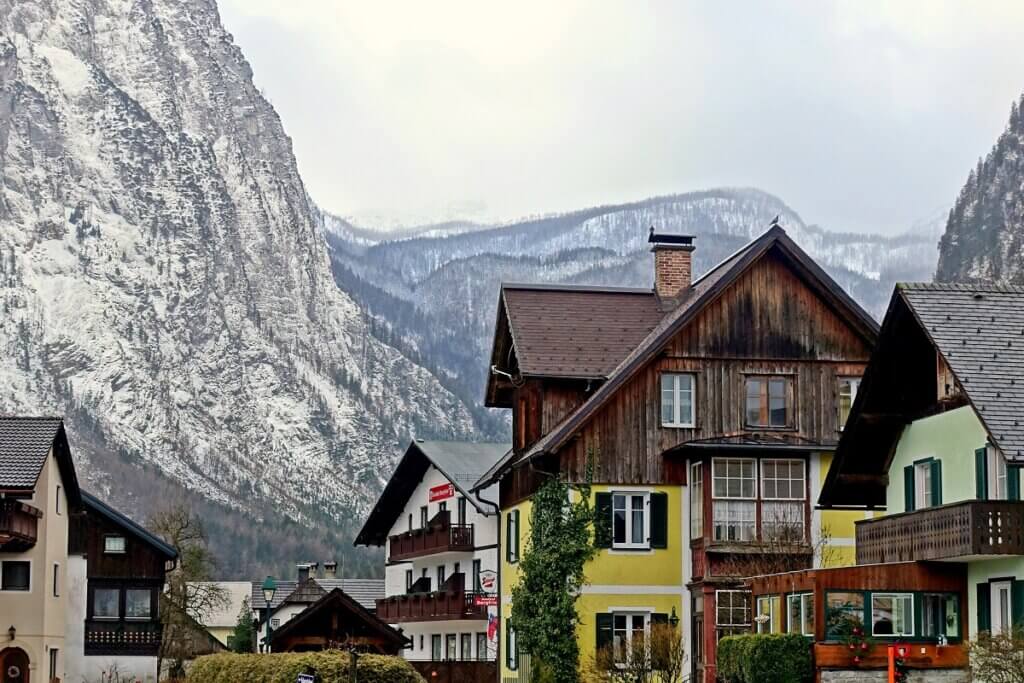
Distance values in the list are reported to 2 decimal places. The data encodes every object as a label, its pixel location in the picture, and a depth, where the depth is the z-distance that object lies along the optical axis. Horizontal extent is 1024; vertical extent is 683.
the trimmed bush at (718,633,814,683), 35.88
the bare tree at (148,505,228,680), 85.75
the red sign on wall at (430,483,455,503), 68.09
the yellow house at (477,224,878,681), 47.88
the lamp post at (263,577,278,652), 48.53
